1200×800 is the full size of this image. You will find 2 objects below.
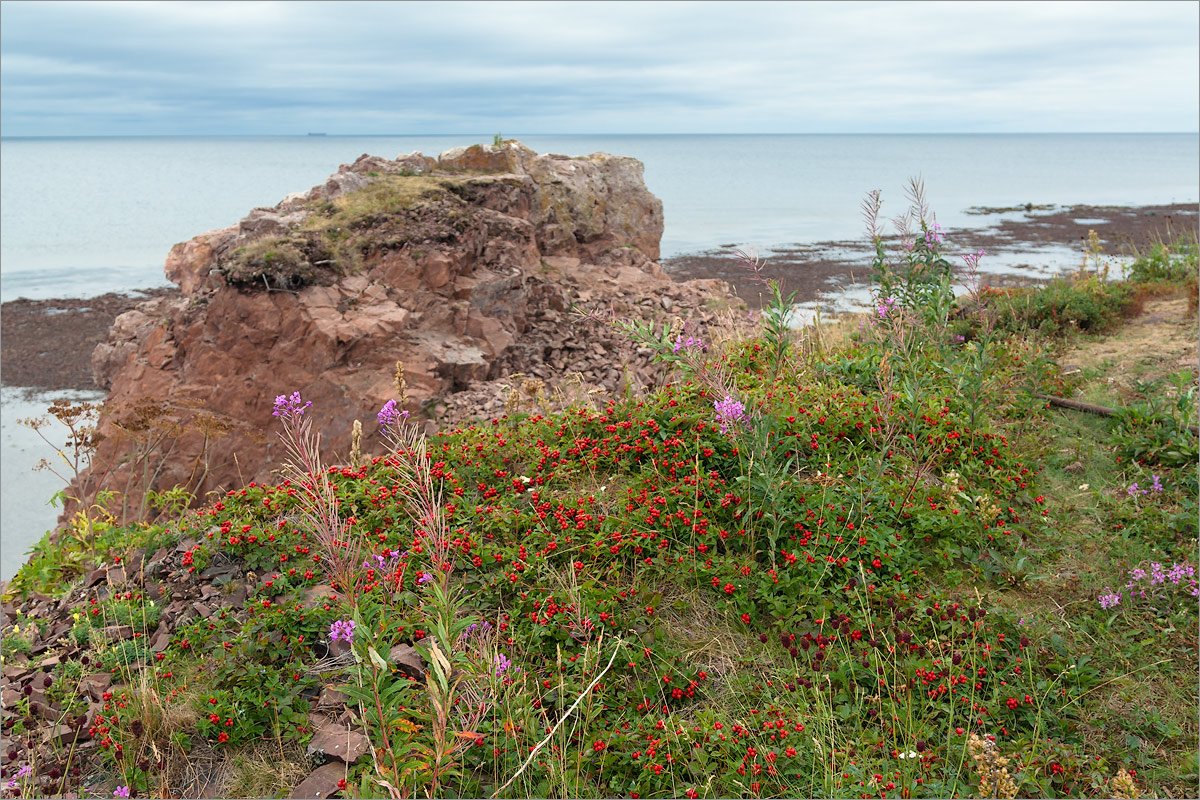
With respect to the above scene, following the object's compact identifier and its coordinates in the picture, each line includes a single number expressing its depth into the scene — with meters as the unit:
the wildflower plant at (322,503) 2.21
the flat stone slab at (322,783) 3.04
